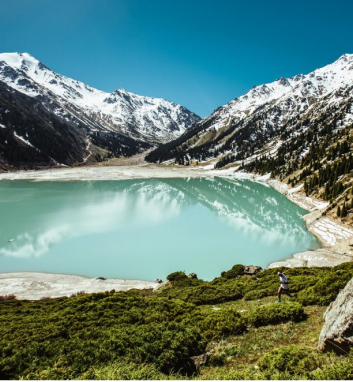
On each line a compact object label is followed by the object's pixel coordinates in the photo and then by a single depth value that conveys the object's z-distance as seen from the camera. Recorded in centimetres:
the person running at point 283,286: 1687
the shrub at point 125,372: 774
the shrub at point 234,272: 2806
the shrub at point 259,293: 1986
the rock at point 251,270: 2875
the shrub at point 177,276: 2647
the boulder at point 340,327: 794
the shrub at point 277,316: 1276
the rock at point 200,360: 963
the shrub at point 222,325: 1218
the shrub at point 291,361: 741
